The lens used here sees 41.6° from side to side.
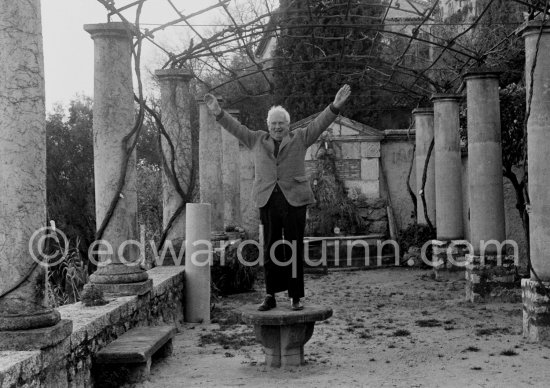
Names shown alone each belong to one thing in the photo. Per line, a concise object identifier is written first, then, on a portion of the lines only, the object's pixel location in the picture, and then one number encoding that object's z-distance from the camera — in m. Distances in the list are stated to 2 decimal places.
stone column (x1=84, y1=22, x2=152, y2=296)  6.49
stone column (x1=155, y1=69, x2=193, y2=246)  9.80
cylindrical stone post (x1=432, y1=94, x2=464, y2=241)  12.06
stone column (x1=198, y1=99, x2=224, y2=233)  12.18
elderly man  5.97
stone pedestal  5.75
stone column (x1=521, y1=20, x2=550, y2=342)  6.62
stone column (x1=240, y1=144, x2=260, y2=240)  16.69
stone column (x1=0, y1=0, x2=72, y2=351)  4.12
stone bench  5.11
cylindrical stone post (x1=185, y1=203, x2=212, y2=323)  8.76
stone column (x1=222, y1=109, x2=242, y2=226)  14.44
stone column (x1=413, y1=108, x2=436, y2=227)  14.25
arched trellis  6.75
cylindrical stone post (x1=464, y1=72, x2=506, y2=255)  9.35
